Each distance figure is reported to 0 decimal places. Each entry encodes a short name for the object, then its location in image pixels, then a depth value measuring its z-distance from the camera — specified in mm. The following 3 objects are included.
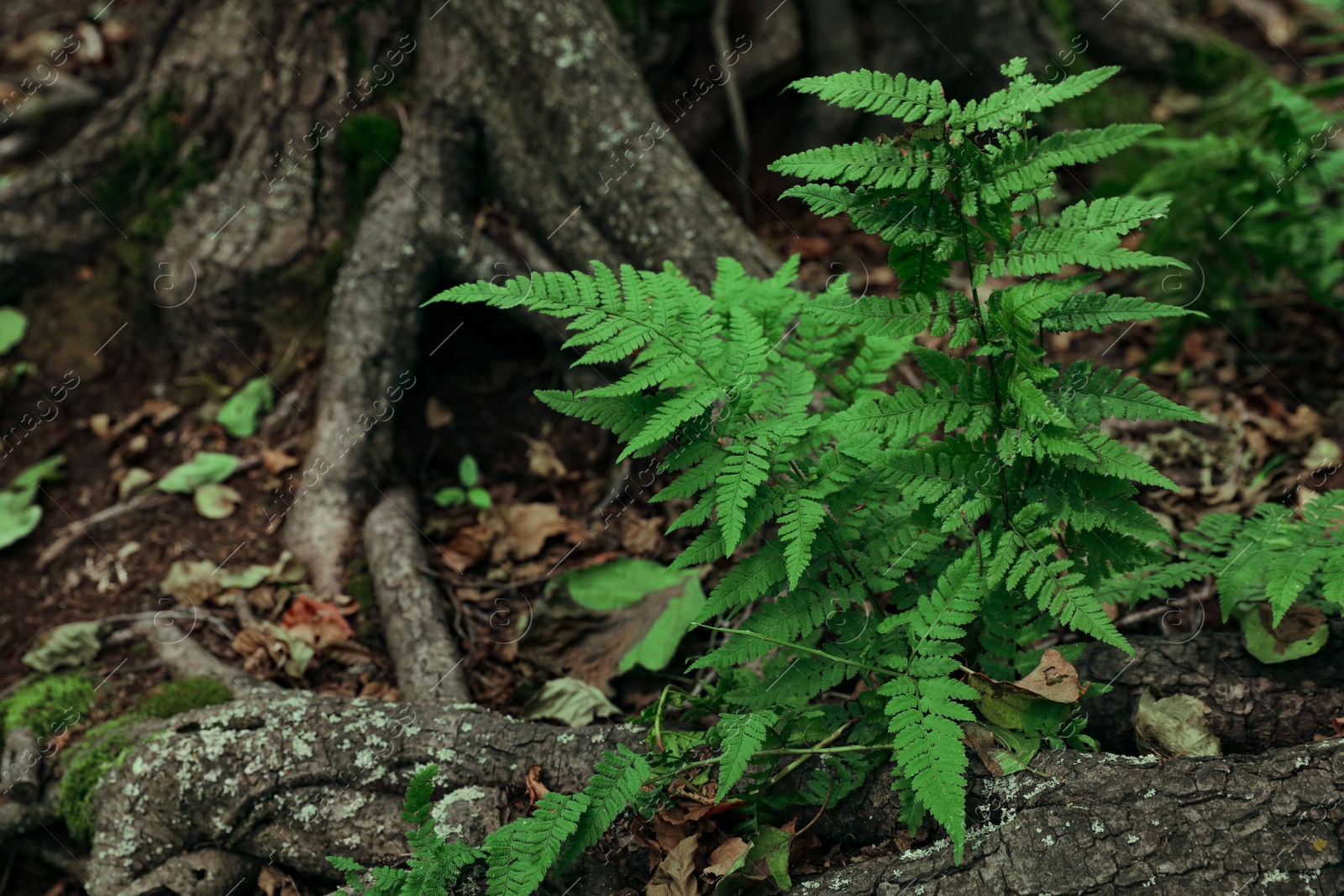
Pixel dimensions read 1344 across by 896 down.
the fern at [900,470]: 2236
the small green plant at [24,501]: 4309
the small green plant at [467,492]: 4184
